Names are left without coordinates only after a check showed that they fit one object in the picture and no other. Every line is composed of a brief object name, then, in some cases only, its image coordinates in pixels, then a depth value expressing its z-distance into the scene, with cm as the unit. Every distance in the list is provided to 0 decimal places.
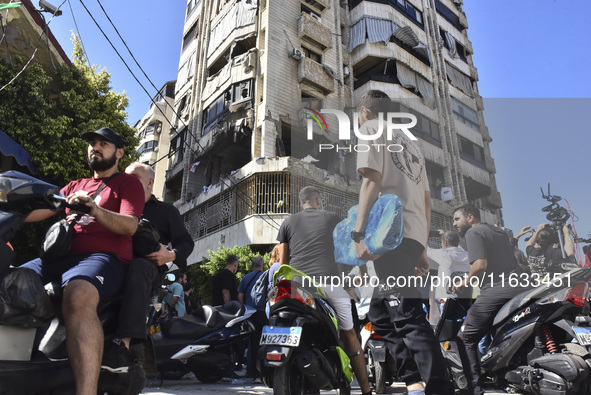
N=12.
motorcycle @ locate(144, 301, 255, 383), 454
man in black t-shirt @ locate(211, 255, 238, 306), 642
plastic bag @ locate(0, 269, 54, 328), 163
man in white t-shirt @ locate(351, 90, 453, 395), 277
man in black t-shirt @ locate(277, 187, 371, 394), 327
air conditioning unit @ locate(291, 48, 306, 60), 1942
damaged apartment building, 1640
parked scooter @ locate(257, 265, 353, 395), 258
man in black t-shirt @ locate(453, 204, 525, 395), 350
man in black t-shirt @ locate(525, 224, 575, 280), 356
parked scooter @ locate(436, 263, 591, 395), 282
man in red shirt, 175
